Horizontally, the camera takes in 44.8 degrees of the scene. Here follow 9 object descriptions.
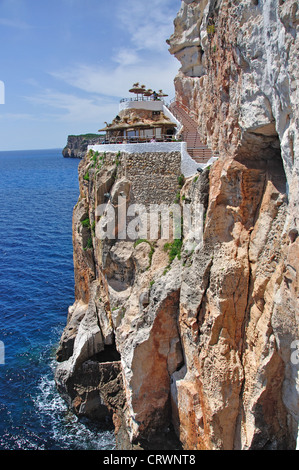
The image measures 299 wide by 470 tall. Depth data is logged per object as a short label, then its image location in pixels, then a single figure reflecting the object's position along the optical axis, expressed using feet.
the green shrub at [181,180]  72.74
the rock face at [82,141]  610.36
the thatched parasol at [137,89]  113.09
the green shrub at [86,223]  94.52
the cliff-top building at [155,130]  74.59
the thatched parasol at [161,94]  119.65
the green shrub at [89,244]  92.85
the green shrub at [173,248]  68.10
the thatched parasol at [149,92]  115.55
